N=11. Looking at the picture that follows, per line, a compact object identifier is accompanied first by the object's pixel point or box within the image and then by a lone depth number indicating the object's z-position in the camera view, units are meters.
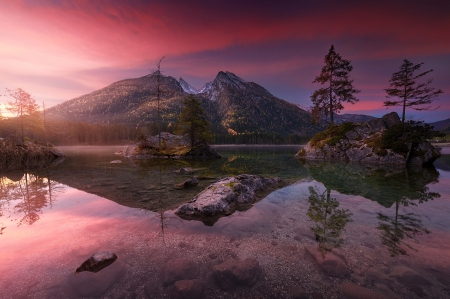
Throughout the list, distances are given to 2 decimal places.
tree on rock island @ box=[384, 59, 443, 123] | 31.65
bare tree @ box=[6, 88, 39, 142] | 50.06
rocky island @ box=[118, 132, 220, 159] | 43.50
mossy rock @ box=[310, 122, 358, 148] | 37.97
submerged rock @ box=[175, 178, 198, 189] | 14.73
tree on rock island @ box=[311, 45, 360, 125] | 38.47
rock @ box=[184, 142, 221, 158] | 43.88
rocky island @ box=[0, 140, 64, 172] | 21.02
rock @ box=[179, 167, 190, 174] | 21.23
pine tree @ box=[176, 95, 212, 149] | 43.50
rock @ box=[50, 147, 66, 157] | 39.22
